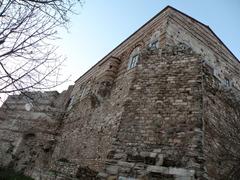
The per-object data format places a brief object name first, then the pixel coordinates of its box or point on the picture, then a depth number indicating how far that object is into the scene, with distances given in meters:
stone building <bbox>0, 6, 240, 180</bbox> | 5.22
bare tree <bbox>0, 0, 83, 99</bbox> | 4.46
